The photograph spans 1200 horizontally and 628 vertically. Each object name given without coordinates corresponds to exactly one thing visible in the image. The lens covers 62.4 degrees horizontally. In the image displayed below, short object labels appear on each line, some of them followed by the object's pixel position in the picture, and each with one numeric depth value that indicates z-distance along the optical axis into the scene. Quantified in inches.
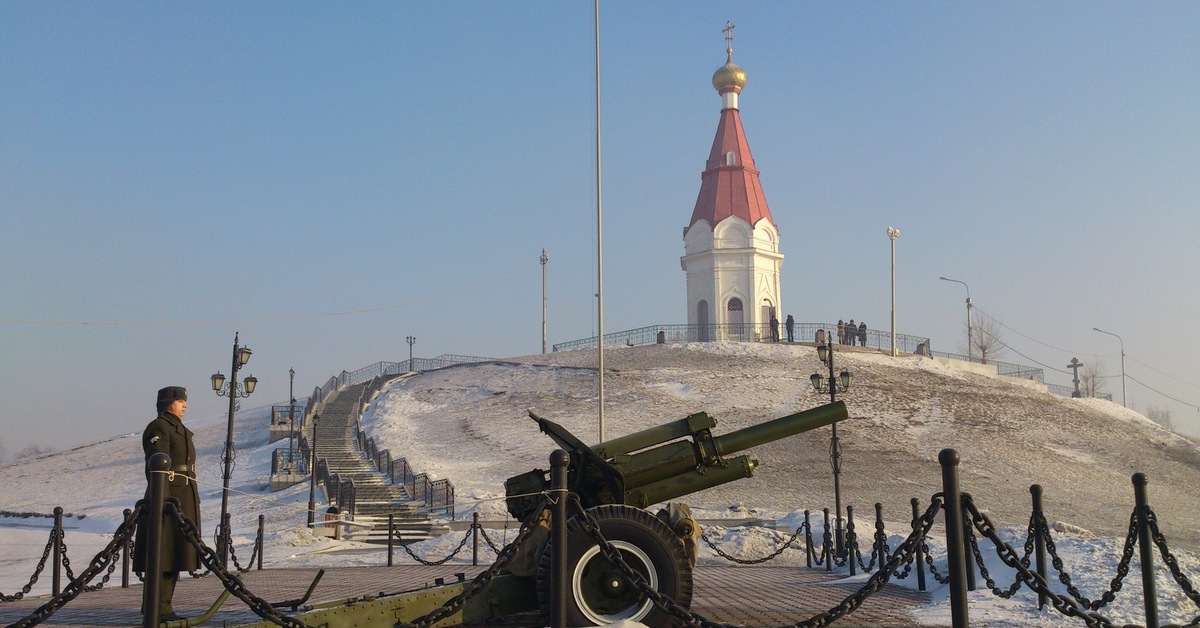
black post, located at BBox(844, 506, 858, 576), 569.0
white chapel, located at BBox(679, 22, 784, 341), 2208.4
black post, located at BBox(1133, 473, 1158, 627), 291.3
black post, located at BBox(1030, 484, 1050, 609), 362.6
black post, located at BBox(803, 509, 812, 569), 673.6
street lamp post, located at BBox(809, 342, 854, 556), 689.6
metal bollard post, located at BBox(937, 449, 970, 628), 241.1
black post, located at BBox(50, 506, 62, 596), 498.9
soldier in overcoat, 286.0
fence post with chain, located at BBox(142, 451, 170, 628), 227.8
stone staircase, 933.2
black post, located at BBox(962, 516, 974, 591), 410.9
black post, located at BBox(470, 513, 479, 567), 666.8
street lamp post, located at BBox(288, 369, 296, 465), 1337.2
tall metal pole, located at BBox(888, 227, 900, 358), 2053.4
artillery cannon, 292.8
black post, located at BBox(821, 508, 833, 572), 645.3
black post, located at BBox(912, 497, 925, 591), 442.2
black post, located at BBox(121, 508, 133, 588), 532.7
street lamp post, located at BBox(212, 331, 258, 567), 709.9
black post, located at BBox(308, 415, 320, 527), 921.4
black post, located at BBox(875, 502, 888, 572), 411.1
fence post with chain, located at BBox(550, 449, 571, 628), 244.2
